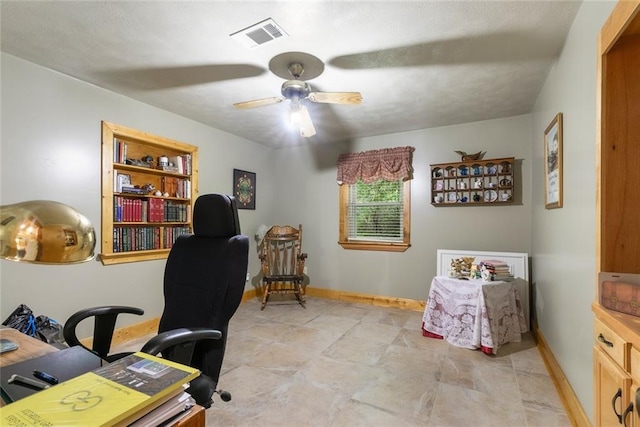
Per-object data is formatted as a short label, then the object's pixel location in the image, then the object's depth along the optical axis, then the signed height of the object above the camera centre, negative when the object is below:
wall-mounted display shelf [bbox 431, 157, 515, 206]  3.40 +0.38
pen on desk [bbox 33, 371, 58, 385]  0.82 -0.47
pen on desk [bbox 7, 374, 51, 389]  0.78 -0.45
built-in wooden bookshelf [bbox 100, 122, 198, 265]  2.80 +0.22
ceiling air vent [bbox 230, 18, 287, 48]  1.85 +1.18
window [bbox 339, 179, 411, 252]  4.07 -0.02
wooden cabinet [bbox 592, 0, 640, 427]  1.09 +0.17
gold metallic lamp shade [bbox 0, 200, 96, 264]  0.58 -0.04
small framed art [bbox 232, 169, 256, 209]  4.25 +0.38
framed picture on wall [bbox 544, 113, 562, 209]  2.04 +0.38
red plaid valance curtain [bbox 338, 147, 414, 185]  3.98 +0.68
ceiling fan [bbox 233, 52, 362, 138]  2.22 +0.99
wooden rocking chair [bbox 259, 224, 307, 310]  4.14 -0.71
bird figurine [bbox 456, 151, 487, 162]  3.54 +0.70
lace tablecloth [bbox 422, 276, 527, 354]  2.66 -0.95
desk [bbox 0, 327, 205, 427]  0.74 -0.50
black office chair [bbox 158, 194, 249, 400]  1.41 -0.32
